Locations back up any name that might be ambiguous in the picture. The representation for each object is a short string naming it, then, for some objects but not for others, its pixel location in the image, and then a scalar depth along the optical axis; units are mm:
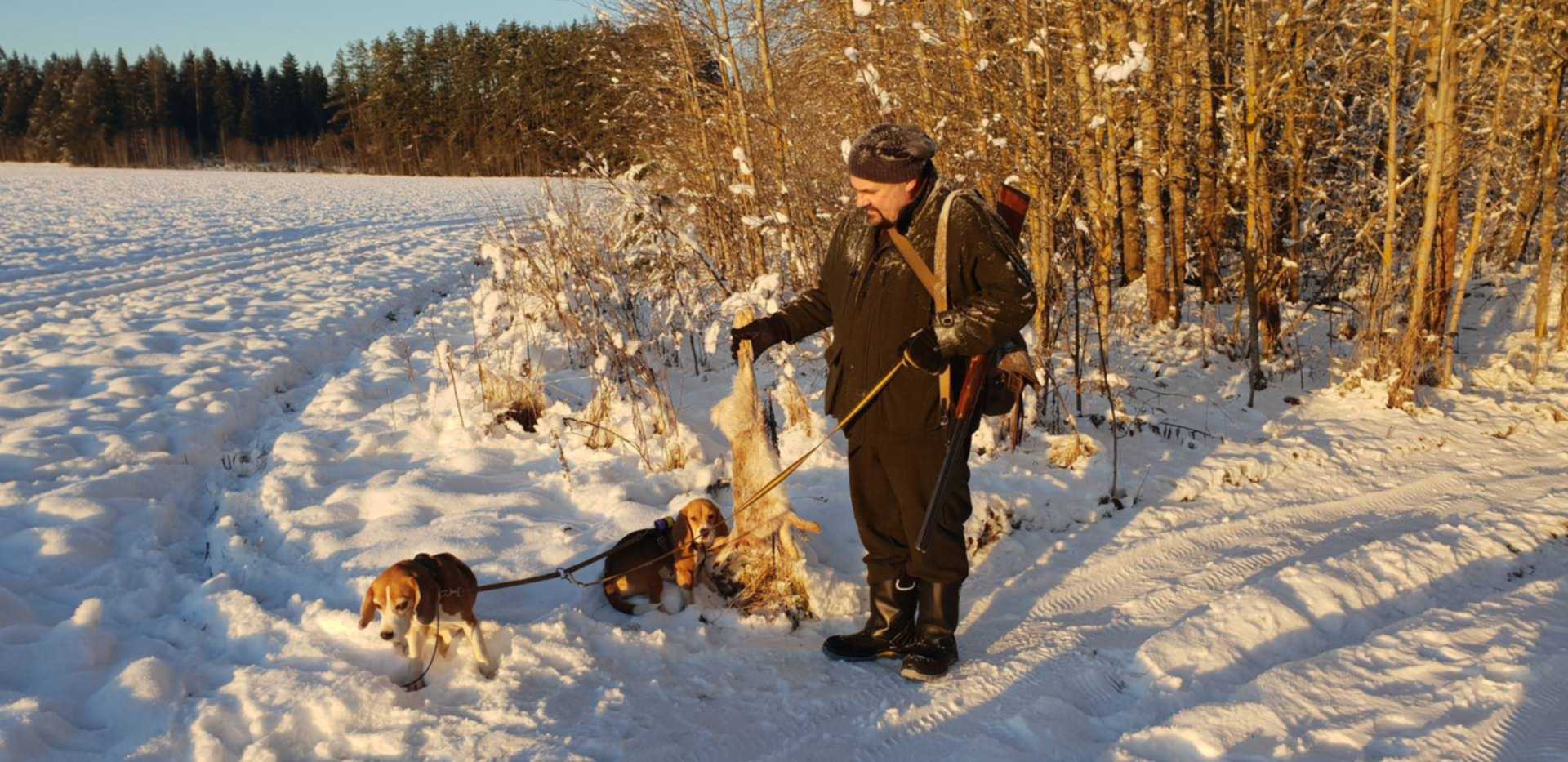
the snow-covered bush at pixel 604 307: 6246
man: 3117
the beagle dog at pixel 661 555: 3873
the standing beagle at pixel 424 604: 3117
